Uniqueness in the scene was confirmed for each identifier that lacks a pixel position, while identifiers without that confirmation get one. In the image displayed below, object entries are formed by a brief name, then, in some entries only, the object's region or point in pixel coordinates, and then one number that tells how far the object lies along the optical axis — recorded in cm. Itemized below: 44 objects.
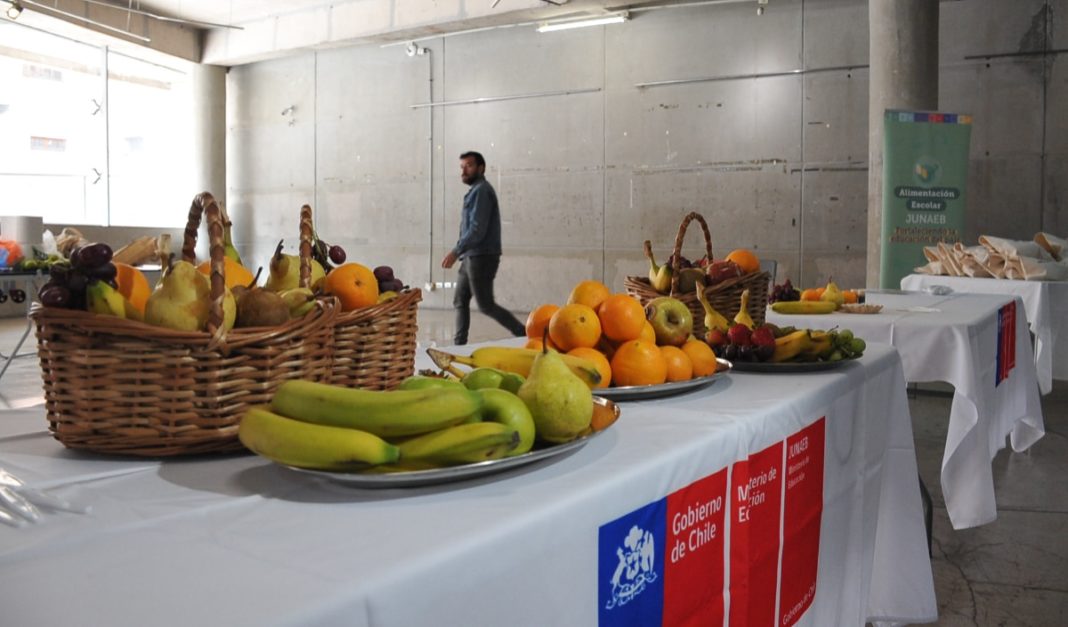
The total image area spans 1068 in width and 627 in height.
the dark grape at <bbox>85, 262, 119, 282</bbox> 94
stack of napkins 451
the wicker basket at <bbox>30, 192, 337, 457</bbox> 91
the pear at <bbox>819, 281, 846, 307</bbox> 315
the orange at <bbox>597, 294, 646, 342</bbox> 133
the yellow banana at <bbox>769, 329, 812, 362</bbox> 161
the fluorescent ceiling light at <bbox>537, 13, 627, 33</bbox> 922
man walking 602
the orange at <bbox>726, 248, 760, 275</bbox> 218
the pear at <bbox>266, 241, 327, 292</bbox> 119
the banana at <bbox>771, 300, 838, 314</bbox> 296
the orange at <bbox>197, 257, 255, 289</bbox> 110
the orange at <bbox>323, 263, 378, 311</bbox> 111
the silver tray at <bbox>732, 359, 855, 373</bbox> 158
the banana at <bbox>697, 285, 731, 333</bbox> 186
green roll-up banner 602
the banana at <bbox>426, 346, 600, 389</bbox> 117
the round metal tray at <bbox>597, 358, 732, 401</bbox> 129
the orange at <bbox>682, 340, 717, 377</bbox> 142
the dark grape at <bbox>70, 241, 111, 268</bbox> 93
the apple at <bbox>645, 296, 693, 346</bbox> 142
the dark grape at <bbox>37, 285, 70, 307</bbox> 93
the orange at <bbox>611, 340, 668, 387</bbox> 131
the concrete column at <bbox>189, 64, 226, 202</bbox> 1200
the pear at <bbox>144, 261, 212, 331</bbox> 94
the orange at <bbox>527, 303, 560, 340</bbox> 143
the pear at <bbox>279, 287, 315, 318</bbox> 104
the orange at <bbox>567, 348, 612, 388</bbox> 127
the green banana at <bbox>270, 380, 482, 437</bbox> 81
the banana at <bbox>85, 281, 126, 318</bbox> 93
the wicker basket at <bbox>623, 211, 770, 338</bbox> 204
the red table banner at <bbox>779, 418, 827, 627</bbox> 135
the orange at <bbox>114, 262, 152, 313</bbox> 102
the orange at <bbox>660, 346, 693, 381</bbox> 136
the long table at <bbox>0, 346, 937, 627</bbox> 62
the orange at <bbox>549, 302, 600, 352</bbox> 131
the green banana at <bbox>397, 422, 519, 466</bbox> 82
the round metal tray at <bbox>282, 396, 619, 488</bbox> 79
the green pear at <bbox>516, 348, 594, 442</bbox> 92
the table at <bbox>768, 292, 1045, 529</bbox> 250
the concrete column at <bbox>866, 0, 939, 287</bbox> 673
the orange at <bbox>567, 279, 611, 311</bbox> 140
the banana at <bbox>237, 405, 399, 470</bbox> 78
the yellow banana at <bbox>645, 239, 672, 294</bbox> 205
